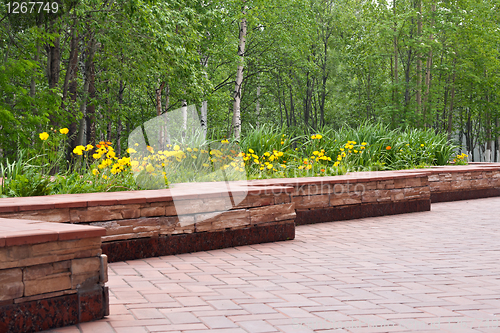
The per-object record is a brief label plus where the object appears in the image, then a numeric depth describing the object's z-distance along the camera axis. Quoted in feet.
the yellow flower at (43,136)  18.27
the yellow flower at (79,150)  19.42
